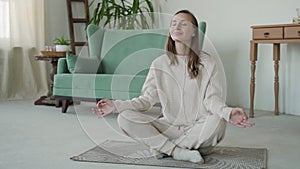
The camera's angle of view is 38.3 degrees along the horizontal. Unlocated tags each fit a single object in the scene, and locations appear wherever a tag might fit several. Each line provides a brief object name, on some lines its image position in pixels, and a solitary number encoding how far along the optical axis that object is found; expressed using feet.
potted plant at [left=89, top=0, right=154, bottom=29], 15.24
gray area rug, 6.63
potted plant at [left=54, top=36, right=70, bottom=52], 13.99
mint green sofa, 11.07
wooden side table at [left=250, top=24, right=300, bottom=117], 10.61
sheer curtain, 15.29
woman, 6.68
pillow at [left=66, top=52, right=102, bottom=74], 12.05
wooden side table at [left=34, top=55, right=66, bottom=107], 13.66
